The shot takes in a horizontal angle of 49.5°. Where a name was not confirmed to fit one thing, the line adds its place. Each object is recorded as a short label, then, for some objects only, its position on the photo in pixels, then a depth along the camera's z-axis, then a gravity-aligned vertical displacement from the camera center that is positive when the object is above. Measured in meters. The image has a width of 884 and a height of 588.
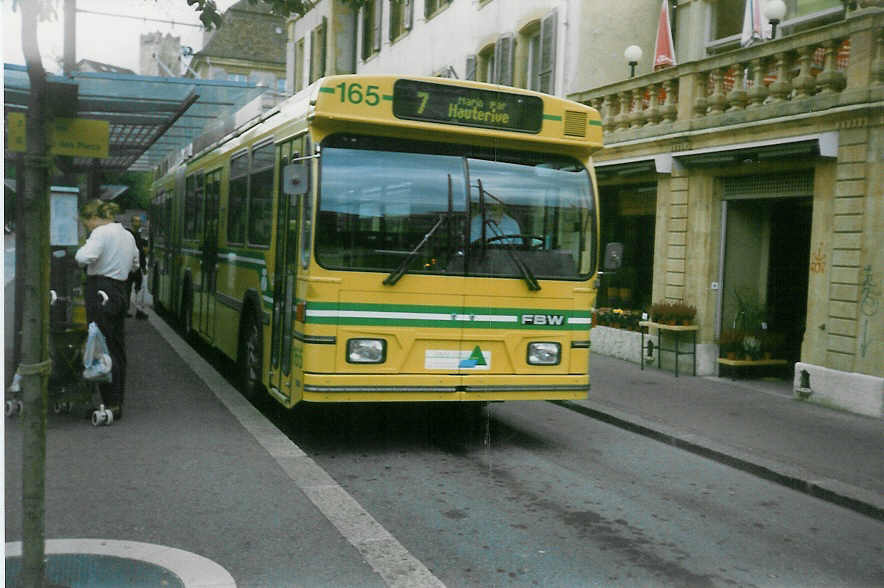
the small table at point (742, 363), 12.97 -1.47
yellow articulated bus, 7.09 -0.02
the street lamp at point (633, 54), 15.70 +3.22
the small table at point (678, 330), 13.20 -1.10
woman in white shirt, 7.79 -0.43
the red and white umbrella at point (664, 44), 15.77 +3.42
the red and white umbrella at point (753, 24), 13.70 +3.31
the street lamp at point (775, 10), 12.70 +3.25
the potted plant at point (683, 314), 13.34 -0.86
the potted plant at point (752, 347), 13.02 -1.25
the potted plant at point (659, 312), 13.51 -0.87
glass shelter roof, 11.95 +1.73
